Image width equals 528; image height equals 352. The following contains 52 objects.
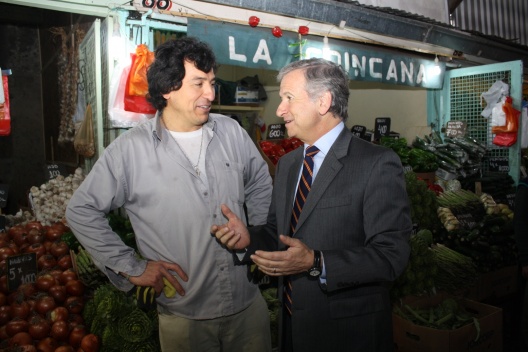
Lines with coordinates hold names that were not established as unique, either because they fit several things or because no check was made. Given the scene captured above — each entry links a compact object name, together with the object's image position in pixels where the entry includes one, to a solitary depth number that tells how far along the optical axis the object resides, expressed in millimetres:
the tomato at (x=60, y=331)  3148
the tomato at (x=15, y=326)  3113
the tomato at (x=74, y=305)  3393
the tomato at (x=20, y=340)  3018
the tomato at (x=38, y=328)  3127
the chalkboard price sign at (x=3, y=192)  4494
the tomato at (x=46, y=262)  3713
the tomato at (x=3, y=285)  3434
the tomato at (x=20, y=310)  3236
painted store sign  4391
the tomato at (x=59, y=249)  3840
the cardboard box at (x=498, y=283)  5510
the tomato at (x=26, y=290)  3391
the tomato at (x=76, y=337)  3176
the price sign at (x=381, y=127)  7027
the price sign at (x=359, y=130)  6688
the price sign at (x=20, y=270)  3418
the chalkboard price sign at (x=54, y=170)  5147
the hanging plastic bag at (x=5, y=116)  3758
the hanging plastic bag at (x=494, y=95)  6586
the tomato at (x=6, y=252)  3693
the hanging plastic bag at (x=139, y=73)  3656
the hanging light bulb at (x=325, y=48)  5219
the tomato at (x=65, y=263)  3738
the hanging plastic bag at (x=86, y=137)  4660
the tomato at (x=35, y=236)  3988
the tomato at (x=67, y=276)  3564
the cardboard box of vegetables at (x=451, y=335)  3916
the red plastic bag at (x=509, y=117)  6430
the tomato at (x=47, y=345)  3043
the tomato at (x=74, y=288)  3484
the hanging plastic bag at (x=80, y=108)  5449
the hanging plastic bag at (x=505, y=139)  6543
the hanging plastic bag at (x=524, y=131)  6898
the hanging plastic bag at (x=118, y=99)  3707
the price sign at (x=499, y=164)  6848
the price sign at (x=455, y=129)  7230
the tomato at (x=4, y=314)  3225
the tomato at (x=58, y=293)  3420
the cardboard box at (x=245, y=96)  7402
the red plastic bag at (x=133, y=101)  3684
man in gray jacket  2361
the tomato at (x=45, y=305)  3291
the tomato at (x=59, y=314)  3238
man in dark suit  1924
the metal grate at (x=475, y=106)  7020
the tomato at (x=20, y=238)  4000
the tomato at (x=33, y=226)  4131
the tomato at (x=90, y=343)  3119
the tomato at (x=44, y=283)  3465
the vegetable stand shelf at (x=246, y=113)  7379
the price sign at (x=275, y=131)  6148
